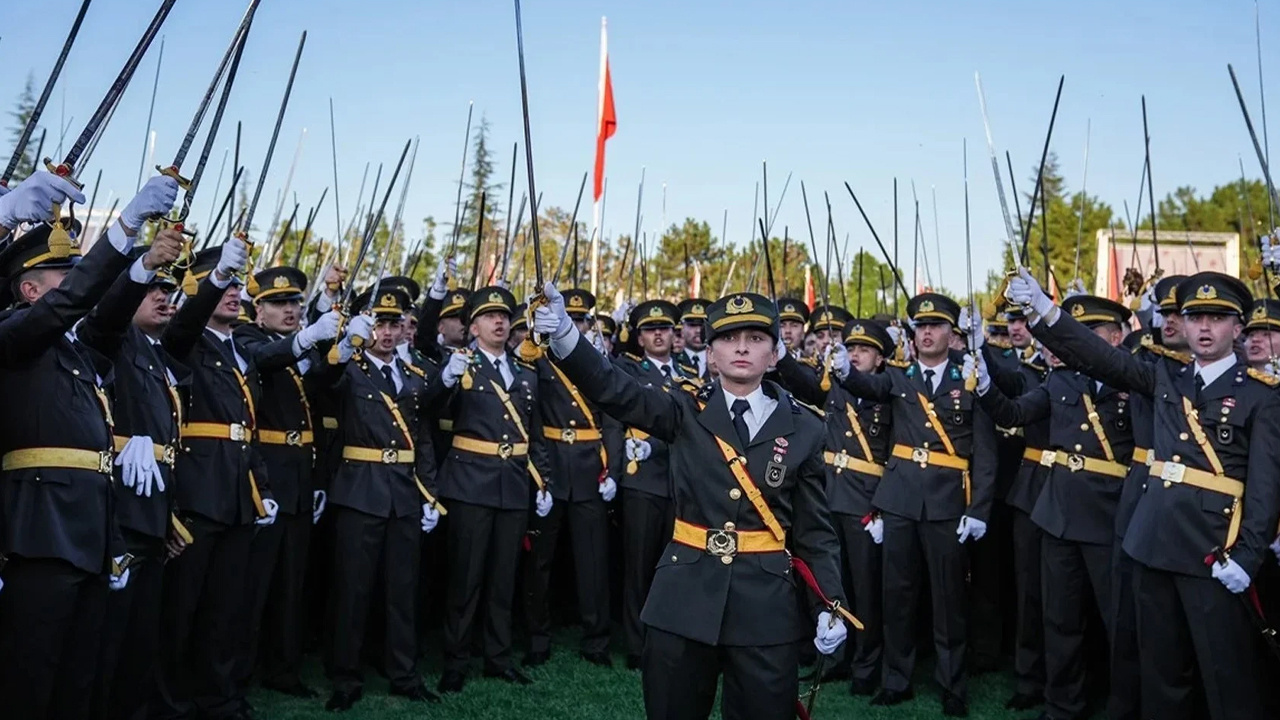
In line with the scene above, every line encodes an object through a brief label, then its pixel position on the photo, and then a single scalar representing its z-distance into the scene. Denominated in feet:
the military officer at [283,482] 22.66
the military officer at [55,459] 13.38
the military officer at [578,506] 27.99
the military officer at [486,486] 24.97
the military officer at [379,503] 23.11
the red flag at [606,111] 42.04
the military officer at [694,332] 31.27
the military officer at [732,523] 14.05
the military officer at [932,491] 24.71
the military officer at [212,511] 19.58
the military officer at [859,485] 26.08
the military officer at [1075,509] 22.91
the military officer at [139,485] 16.01
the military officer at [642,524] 27.86
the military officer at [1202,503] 17.74
